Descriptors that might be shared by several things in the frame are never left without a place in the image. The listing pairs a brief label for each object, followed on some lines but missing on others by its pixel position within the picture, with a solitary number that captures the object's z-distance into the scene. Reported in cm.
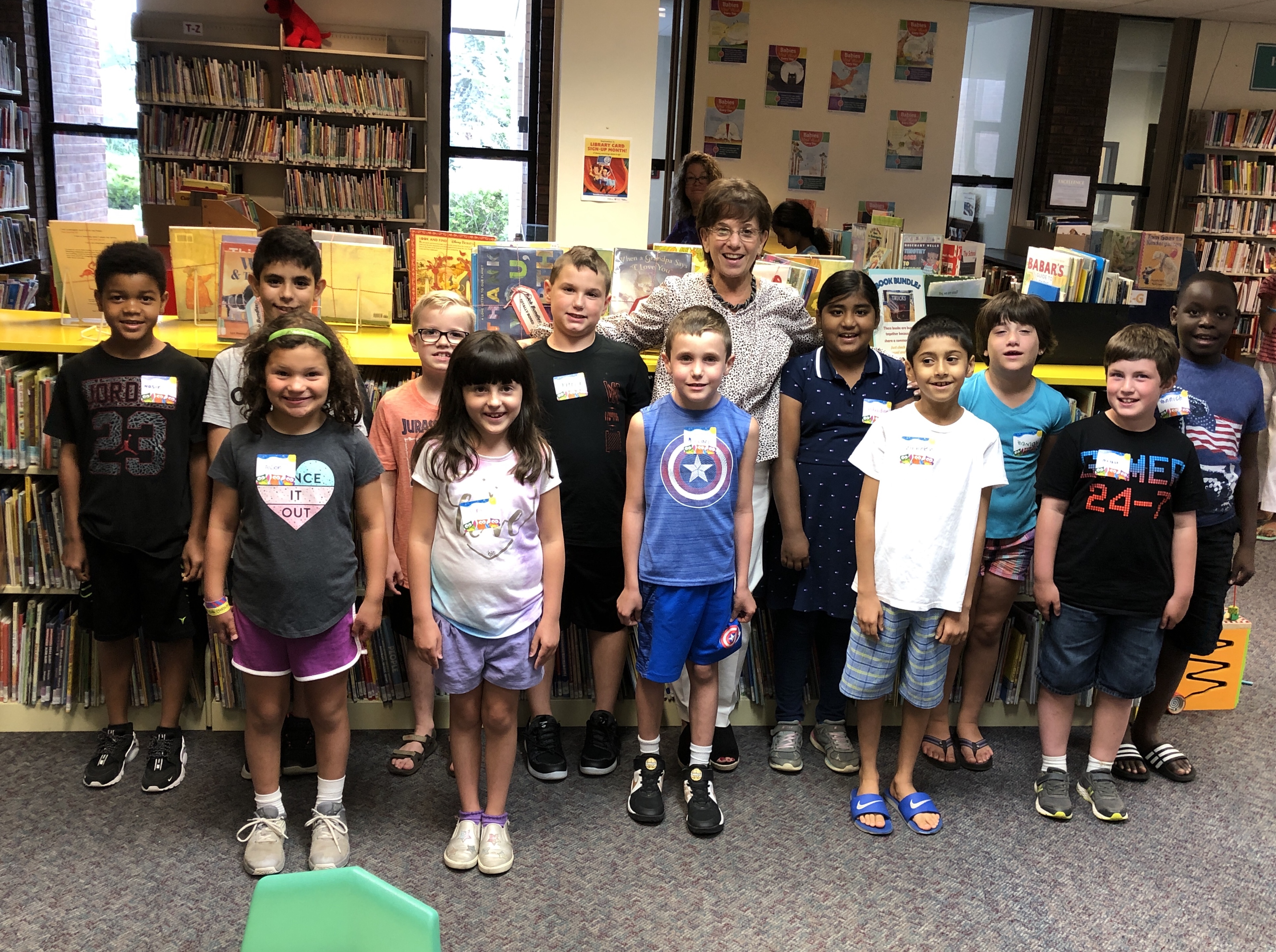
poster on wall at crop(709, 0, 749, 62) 766
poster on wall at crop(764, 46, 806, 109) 779
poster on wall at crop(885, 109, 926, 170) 802
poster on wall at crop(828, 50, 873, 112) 786
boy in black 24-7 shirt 258
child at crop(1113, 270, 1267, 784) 274
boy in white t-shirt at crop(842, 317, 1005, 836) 250
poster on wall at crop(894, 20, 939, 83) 784
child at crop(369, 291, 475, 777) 253
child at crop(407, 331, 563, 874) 225
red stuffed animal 698
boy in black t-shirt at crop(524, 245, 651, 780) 260
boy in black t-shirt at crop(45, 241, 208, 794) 247
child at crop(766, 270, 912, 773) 270
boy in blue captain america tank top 249
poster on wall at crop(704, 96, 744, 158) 782
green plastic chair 132
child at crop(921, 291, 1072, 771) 273
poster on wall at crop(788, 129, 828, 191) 797
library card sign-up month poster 423
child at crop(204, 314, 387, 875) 221
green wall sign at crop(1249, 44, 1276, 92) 852
